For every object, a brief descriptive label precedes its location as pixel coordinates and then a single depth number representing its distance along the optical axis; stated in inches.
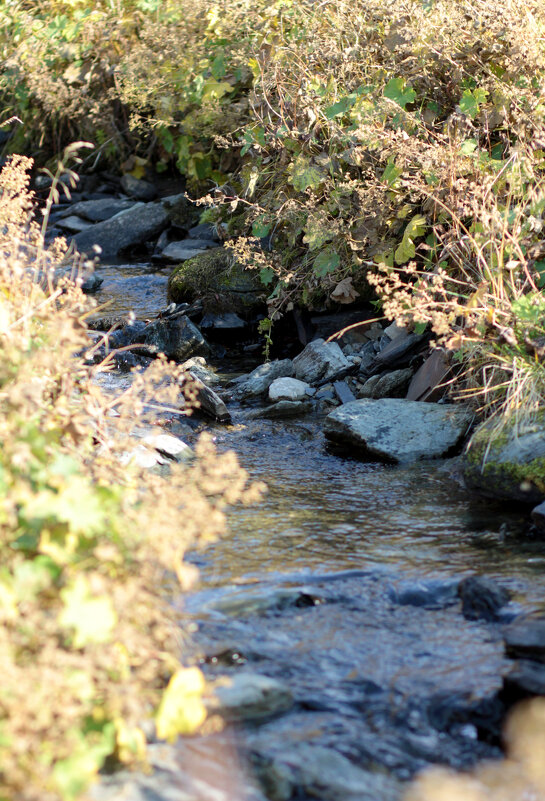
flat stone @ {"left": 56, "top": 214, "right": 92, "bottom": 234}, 916.6
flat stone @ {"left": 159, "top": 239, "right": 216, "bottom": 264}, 788.6
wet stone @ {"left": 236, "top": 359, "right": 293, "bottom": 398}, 510.3
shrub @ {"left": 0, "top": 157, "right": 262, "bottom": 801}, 154.9
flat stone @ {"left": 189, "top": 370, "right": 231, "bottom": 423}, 461.7
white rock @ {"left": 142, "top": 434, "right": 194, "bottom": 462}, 397.7
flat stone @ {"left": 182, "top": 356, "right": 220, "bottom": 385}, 535.0
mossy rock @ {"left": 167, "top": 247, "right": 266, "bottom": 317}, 607.8
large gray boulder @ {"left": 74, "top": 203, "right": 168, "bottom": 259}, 870.4
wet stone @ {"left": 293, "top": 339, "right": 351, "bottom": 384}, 509.7
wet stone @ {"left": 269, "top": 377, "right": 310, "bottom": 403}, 490.0
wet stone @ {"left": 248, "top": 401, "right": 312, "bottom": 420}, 475.2
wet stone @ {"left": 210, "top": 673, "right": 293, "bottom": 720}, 202.2
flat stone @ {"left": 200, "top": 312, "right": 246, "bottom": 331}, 608.4
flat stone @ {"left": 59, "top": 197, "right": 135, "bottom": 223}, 938.1
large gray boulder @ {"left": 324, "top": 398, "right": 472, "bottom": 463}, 401.4
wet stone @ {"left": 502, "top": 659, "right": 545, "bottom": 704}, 204.5
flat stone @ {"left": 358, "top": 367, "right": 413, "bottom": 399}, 474.3
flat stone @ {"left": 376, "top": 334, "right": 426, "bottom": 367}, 480.7
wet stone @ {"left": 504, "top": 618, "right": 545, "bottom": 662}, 222.5
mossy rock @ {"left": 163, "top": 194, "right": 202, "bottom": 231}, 868.0
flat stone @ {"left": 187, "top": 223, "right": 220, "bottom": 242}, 818.2
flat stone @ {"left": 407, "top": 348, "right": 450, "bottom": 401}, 427.2
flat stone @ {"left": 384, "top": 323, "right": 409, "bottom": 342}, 492.1
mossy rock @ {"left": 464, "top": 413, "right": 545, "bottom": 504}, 334.3
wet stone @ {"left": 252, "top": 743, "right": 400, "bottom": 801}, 181.9
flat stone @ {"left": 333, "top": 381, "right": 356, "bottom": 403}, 478.9
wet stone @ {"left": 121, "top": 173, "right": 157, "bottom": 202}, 961.5
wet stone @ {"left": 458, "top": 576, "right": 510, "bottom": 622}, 253.6
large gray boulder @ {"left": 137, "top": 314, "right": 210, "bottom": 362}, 574.9
